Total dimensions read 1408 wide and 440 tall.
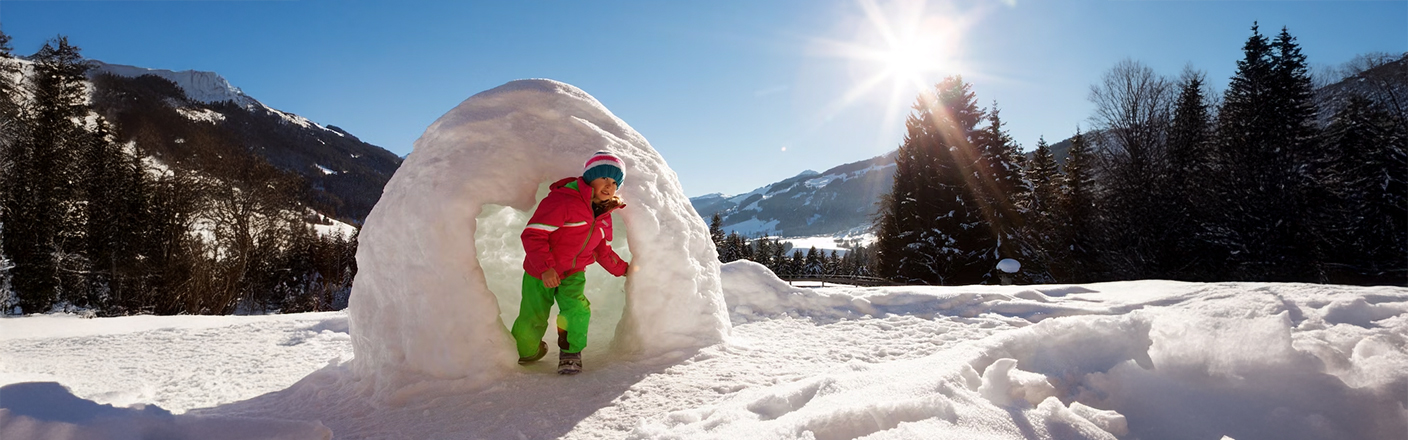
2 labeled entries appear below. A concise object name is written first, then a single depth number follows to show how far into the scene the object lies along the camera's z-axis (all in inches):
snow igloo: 121.6
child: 120.7
